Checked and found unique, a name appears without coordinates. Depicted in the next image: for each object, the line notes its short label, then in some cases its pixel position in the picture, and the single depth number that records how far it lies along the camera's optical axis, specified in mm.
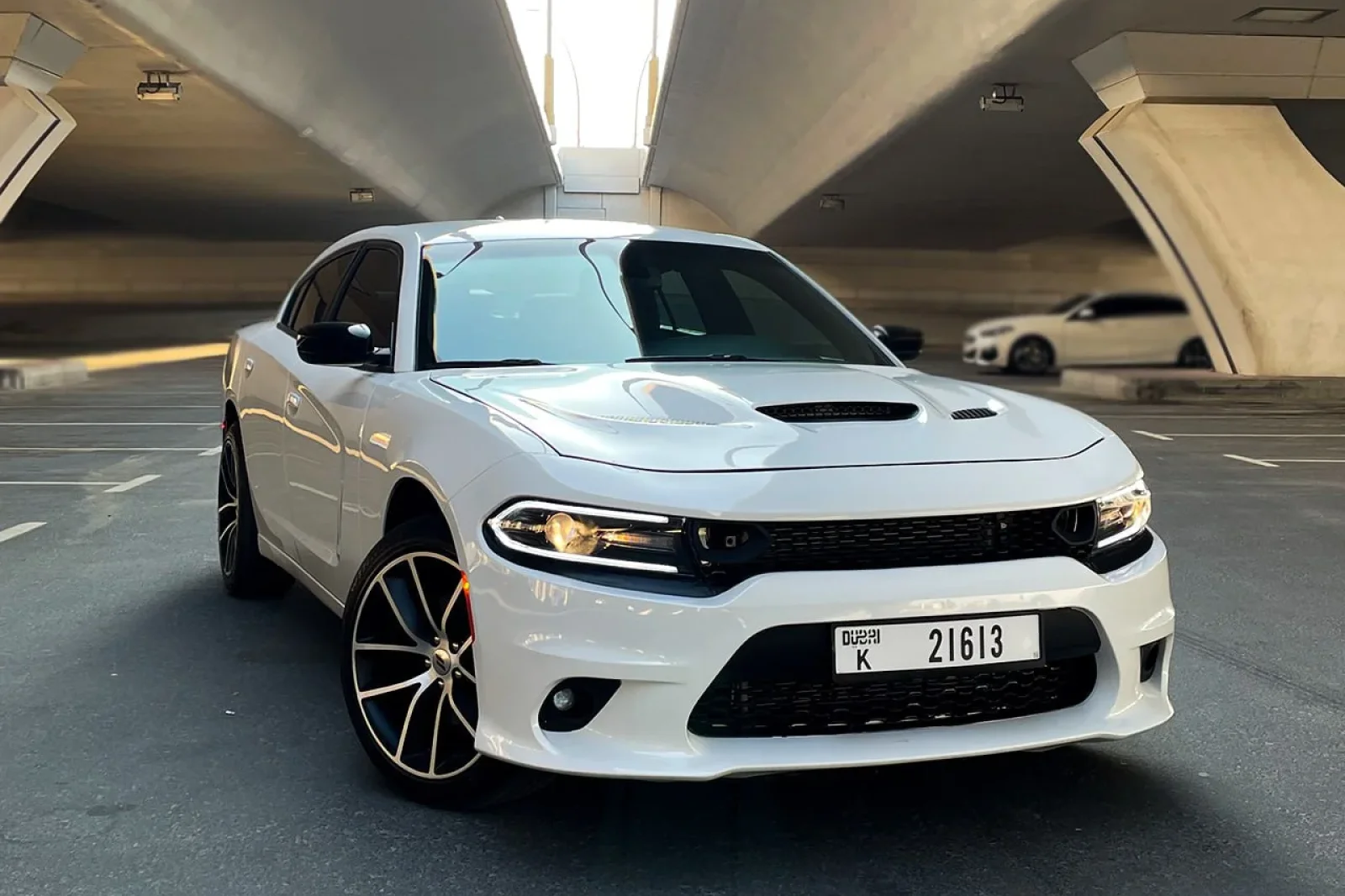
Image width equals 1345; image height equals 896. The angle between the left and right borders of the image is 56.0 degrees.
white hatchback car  21422
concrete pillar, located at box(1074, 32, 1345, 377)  15945
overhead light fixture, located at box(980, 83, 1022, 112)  17469
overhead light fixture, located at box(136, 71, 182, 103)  17036
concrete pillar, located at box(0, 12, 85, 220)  14891
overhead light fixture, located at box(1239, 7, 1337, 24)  14211
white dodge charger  2664
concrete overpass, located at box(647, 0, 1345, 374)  15305
